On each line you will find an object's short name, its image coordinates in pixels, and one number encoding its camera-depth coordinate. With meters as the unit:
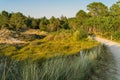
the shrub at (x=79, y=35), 14.23
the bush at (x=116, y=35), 14.02
